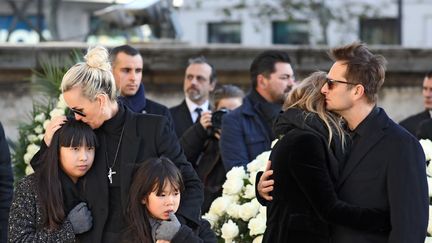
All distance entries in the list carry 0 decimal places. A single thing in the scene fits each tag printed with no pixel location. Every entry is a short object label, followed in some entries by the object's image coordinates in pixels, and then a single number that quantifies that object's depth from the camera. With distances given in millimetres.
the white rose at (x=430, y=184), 10815
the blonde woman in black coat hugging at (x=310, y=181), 8511
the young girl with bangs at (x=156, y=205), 8989
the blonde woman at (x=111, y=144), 9182
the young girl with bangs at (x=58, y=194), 9012
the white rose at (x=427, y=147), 11395
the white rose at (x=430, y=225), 10468
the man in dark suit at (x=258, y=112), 13335
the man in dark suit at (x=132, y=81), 12778
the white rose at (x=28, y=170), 13631
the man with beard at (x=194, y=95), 15338
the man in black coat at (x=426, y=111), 15850
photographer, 13779
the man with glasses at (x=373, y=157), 8448
